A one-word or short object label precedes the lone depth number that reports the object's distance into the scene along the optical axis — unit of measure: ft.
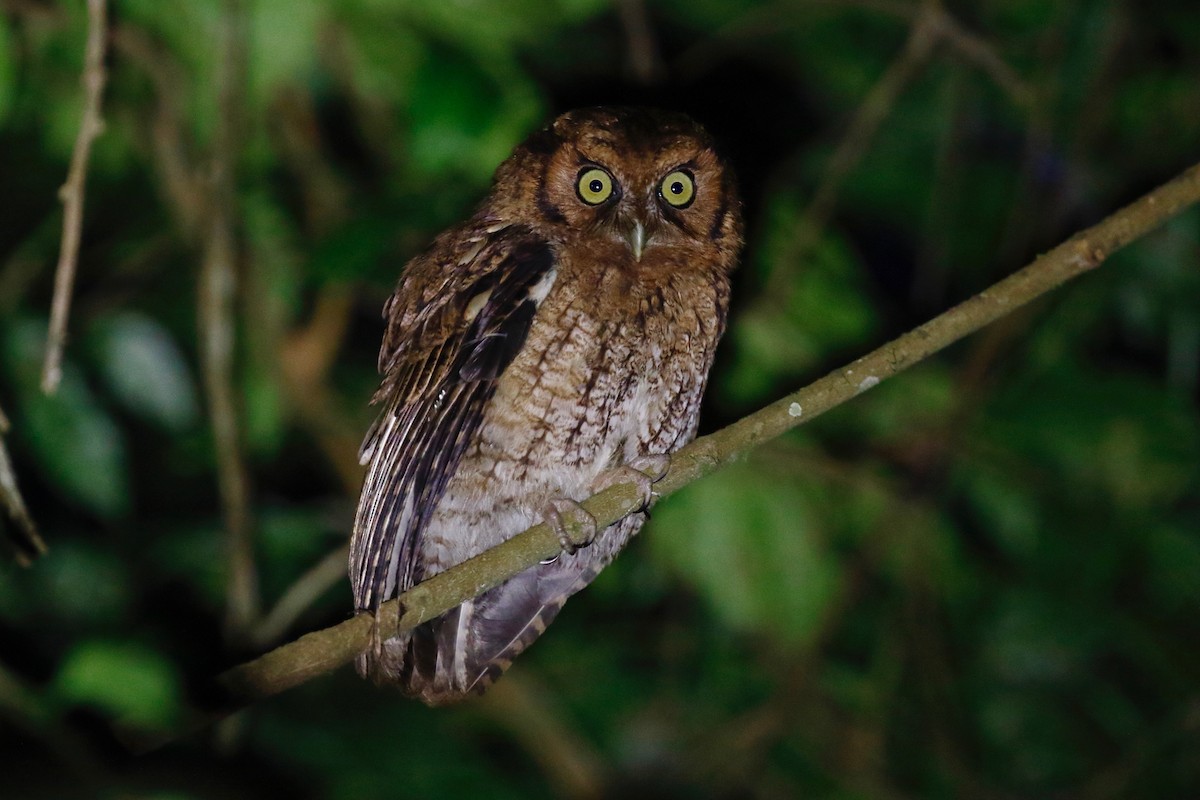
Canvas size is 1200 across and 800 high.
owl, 17.75
